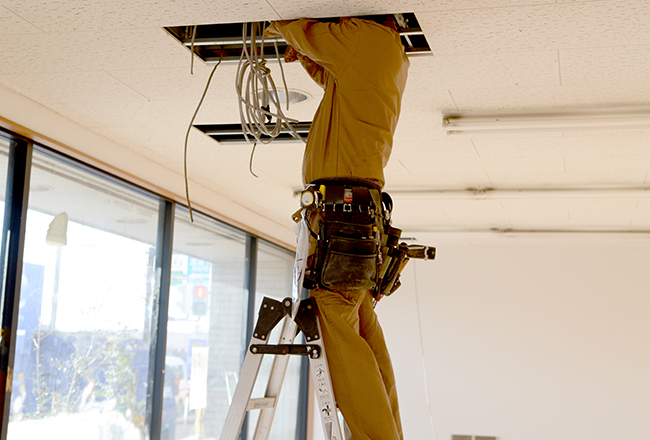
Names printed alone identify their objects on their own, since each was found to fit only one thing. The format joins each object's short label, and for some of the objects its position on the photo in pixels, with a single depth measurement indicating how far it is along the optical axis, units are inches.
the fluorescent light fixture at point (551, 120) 115.3
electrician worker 63.0
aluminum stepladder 62.7
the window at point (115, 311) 123.0
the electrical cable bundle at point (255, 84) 84.5
